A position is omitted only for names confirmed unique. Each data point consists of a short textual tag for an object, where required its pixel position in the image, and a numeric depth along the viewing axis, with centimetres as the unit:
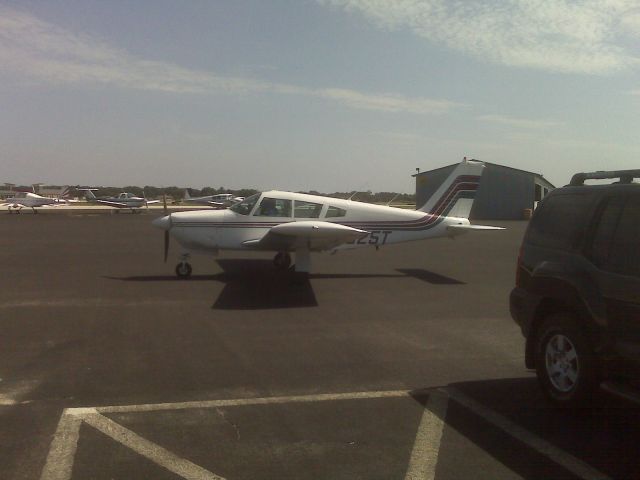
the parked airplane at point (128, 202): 5262
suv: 418
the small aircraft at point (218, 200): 5042
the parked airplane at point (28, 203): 5293
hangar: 4575
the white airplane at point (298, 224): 1230
